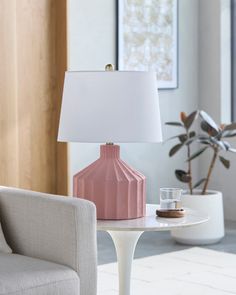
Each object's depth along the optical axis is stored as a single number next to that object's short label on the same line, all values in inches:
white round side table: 127.2
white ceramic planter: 217.2
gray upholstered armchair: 116.2
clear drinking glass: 132.1
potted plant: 217.3
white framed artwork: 234.8
